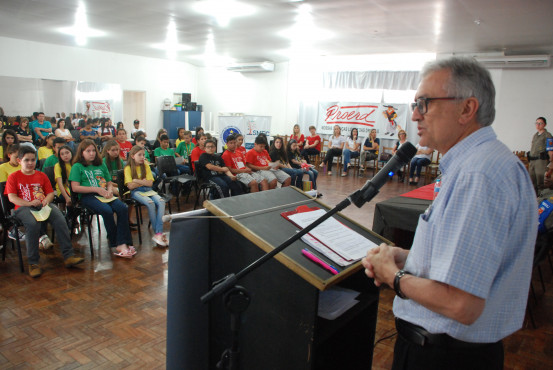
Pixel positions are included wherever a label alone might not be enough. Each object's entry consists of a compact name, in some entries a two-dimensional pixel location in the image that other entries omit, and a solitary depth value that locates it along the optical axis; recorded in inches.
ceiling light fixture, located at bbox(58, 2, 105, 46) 280.6
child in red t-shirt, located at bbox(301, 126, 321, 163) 427.8
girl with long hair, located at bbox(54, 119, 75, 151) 339.9
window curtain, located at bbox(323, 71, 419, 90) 420.2
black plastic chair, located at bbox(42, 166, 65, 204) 178.4
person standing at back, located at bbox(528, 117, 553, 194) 273.7
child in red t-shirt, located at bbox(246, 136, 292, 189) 257.1
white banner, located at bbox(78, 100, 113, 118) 428.8
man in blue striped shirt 35.0
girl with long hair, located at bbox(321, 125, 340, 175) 418.6
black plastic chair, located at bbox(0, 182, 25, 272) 138.9
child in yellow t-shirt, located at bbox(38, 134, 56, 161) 230.1
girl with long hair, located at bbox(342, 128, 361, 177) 412.8
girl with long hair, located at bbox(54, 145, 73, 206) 168.1
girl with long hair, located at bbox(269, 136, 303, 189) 287.4
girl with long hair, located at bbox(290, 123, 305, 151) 434.5
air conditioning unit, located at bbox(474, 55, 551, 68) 339.6
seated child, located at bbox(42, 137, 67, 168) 187.5
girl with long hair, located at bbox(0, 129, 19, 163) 208.1
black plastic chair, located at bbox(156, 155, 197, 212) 235.6
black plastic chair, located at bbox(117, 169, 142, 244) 183.5
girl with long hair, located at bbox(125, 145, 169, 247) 178.5
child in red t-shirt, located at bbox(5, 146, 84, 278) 136.8
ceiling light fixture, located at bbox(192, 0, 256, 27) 234.5
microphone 47.2
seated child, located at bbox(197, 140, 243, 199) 231.1
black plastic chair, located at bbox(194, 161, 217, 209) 230.9
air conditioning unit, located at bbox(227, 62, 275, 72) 482.6
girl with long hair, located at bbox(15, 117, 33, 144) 325.1
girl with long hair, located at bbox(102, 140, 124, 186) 198.5
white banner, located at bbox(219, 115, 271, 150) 362.8
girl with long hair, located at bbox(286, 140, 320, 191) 303.7
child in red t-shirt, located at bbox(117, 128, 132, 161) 272.3
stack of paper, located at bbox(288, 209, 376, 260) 62.8
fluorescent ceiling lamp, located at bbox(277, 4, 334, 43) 248.9
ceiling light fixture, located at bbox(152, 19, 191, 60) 316.2
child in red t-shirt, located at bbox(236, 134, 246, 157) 268.0
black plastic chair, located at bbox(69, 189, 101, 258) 155.9
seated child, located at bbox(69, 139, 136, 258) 157.8
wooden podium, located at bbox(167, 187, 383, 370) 55.1
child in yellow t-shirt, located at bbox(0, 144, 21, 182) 156.0
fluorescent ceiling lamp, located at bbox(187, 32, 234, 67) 393.4
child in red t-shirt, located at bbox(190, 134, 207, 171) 256.2
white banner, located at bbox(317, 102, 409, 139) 426.3
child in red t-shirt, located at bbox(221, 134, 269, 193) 240.1
